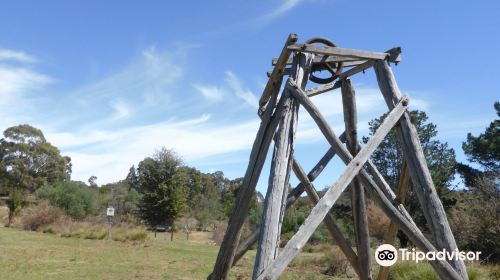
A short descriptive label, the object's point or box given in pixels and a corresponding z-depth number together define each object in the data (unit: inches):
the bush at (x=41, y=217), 1037.2
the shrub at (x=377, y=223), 865.0
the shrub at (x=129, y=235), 843.4
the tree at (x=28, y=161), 2052.2
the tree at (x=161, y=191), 1066.1
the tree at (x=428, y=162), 1074.1
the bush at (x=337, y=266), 509.3
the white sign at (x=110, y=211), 871.4
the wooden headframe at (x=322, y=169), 140.6
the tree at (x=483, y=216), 639.8
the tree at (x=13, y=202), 1206.9
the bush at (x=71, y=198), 1314.0
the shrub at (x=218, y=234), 976.9
